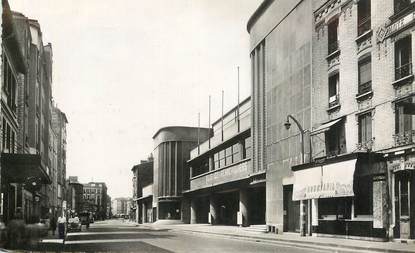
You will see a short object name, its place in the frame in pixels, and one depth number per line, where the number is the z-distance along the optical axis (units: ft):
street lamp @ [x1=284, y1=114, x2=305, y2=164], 95.99
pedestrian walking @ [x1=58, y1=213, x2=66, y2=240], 87.51
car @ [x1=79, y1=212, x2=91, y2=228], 194.16
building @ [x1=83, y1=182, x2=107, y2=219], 581.61
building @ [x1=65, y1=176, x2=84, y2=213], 439.06
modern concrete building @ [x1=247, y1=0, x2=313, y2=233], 104.99
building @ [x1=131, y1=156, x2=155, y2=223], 340.59
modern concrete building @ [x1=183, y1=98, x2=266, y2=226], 152.35
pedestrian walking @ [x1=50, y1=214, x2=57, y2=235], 132.58
